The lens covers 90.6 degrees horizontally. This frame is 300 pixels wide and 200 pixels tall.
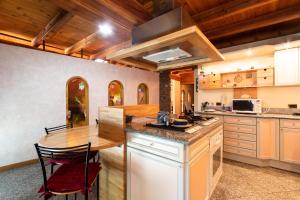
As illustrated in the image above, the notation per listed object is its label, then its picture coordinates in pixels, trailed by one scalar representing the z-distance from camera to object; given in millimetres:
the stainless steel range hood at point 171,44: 1433
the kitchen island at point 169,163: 1341
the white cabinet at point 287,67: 2926
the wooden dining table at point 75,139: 1535
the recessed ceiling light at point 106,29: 2740
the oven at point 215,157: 1922
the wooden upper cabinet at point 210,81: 3982
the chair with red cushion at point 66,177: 1291
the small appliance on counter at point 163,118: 1826
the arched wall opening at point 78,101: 3980
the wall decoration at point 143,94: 5723
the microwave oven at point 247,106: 3240
